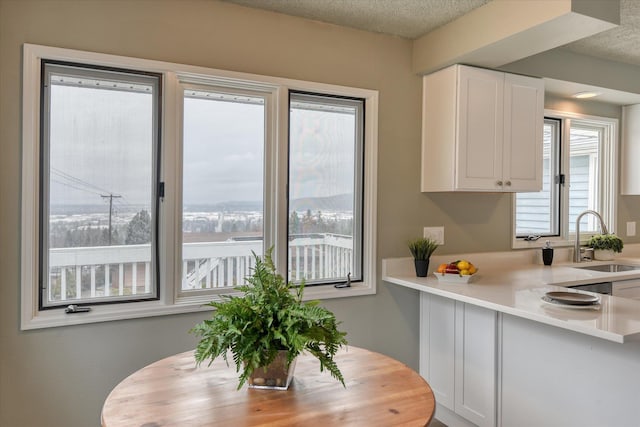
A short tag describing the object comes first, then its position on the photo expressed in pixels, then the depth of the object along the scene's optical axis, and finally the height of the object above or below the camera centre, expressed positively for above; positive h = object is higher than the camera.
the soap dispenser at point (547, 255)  3.37 -0.30
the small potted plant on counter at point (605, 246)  3.54 -0.24
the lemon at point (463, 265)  2.67 -0.30
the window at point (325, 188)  2.71 +0.15
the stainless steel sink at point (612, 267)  3.39 -0.39
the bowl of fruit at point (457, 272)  2.64 -0.35
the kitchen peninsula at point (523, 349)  1.87 -0.66
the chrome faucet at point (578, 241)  3.45 -0.20
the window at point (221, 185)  2.43 +0.15
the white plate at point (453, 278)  2.64 -0.38
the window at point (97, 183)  2.13 +0.13
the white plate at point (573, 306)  1.99 -0.40
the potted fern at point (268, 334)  1.29 -0.35
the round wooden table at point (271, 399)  1.19 -0.54
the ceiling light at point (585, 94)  3.52 +0.95
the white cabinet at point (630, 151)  3.90 +0.56
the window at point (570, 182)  3.60 +0.28
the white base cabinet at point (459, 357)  2.43 -0.84
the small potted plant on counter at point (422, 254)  2.87 -0.26
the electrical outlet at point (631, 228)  4.07 -0.11
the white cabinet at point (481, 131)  2.73 +0.52
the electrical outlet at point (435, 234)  3.04 -0.14
